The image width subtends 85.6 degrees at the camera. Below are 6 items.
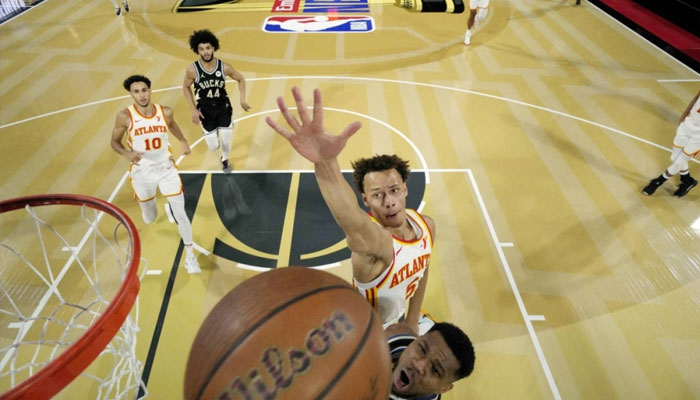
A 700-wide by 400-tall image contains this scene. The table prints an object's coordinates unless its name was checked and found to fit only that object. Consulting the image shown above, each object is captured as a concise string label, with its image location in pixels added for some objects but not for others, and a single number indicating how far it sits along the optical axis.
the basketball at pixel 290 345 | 1.21
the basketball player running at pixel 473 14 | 7.90
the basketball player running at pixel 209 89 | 4.51
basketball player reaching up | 1.62
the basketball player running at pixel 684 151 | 4.45
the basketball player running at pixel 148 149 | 3.55
